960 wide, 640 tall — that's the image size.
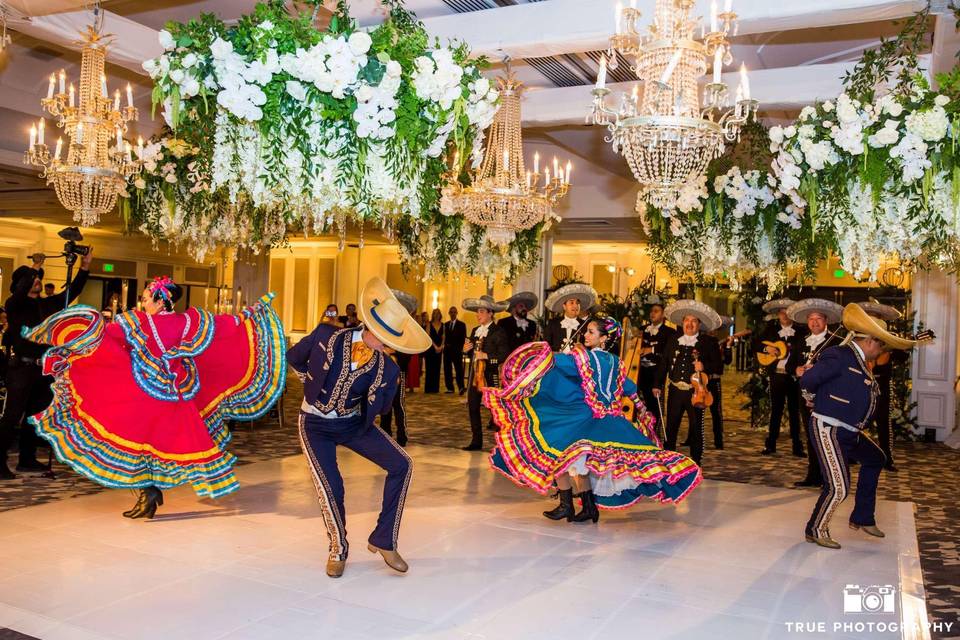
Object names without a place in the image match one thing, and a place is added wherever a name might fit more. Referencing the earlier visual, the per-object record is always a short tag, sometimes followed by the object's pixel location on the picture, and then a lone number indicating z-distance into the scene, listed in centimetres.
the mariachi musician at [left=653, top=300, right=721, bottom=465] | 831
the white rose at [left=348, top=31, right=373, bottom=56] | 343
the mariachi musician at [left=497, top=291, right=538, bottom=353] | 1021
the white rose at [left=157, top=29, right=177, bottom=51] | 364
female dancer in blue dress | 570
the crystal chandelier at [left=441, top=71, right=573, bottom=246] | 711
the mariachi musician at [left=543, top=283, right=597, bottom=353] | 837
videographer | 657
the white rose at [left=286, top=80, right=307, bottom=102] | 353
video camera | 613
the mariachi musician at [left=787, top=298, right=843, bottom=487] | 764
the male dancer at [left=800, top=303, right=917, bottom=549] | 543
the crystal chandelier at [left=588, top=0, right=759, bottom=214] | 401
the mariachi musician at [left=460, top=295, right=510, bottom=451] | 876
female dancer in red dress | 530
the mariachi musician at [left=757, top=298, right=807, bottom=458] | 907
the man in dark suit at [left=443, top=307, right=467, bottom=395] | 1590
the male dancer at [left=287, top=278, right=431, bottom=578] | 445
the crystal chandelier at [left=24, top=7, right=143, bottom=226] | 626
